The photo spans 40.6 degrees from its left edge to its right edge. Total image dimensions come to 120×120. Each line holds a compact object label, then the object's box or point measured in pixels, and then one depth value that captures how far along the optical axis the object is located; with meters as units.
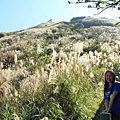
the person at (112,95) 2.54
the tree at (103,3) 2.22
